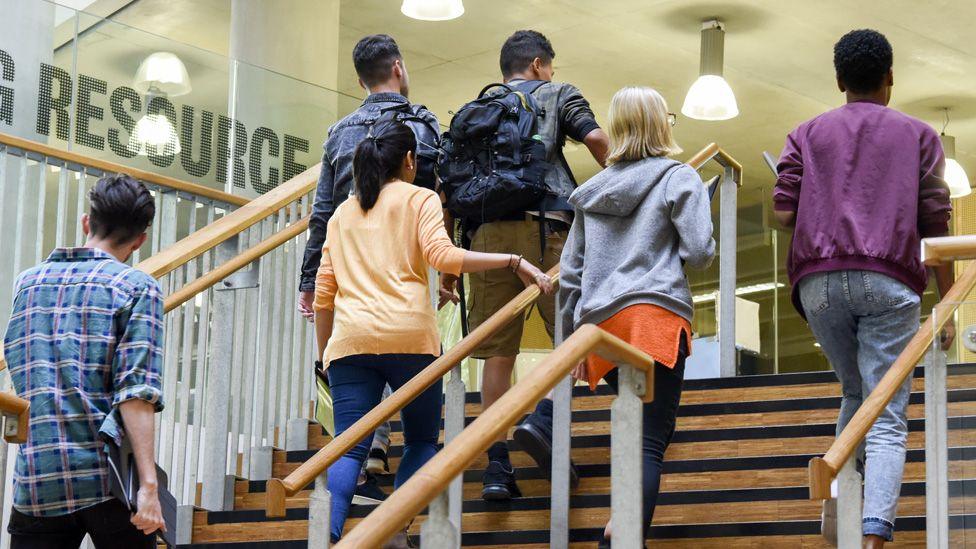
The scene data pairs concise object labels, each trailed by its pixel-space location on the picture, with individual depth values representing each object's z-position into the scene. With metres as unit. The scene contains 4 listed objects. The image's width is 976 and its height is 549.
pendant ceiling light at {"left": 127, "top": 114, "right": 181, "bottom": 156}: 8.18
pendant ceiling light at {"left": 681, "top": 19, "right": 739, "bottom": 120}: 11.29
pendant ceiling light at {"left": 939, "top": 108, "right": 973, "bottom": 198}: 13.28
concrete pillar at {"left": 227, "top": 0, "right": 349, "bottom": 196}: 8.68
